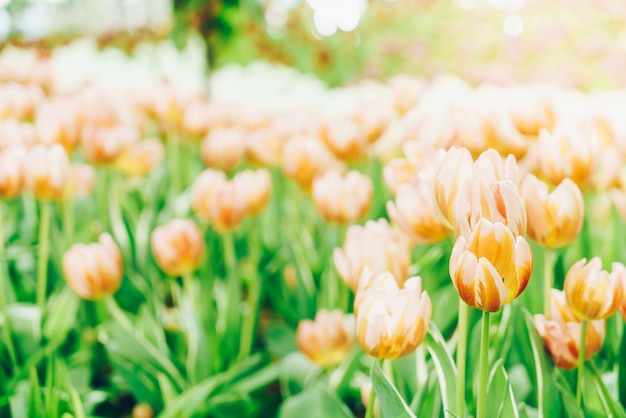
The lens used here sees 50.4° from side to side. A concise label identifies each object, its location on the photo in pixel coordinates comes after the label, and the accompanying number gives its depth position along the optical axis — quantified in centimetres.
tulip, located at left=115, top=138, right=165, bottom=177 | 140
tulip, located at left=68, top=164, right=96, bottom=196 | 141
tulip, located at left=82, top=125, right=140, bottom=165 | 129
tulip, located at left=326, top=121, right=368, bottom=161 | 136
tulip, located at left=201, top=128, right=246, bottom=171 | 147
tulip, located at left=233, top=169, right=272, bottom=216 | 121
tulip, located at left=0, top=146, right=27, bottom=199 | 108
